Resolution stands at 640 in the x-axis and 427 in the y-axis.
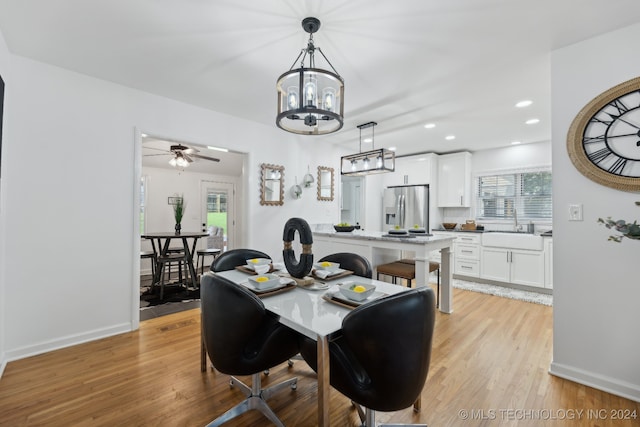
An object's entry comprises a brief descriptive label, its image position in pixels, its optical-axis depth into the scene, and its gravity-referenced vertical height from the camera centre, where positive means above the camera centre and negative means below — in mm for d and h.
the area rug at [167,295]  3658 -1166
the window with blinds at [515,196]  4598 +373
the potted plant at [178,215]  4291 -26
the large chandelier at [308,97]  1560 +712
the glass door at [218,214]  6177 -4
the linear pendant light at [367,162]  3408 +694
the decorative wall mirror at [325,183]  4664 +545
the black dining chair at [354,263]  2098 -376
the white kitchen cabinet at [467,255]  4668 -651
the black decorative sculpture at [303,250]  1744 -230
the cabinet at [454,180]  5211 +704
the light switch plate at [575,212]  1962 +43
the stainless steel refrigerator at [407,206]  5402 +201
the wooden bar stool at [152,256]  4188 -652
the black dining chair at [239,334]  1349 -624
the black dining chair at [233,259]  2328 -391
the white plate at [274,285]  1615 -433
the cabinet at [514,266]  4055 -750
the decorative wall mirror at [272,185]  3890 +421
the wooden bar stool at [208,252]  4682 -649
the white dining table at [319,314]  1122 -466
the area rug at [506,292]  3783 -1111
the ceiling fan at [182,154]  3920 +898
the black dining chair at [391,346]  1086 -522
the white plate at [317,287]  1704 -448
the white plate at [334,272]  1928 -408
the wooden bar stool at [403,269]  3045 -610
